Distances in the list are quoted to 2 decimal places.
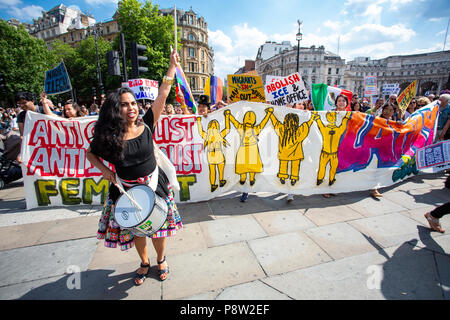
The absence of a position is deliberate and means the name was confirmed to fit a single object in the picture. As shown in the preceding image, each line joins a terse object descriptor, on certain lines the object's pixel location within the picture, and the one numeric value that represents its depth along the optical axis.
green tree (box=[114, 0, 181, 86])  22.56
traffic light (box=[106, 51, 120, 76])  6.25
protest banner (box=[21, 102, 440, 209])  3.80
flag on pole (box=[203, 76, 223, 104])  6.47
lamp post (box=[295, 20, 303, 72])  16.84
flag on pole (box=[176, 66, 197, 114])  3.64
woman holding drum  1.73
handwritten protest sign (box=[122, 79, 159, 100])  6.91
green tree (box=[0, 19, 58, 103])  24.72
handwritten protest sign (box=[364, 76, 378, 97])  10.49
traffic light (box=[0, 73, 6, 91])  11.94
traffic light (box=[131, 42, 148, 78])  5.60
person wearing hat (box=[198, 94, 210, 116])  4.30
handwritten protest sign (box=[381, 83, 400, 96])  10.89
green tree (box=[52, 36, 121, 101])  33.81
